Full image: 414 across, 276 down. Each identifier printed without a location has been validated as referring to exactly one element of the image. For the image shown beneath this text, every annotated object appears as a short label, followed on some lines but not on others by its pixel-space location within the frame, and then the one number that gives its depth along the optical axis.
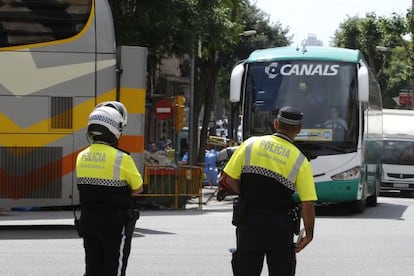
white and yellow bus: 15.15
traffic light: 29.21
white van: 33.28
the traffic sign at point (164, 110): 29.05
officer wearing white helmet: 7.28
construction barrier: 23.36
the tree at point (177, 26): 24.20
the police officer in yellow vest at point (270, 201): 6.83
